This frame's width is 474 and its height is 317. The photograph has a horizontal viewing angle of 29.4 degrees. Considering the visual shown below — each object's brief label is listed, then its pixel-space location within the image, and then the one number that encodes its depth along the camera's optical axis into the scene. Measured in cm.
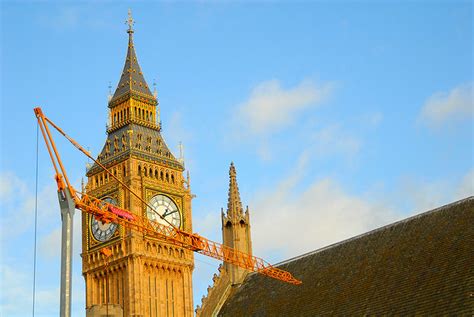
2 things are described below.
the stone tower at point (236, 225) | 6562
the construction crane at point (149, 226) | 5584
